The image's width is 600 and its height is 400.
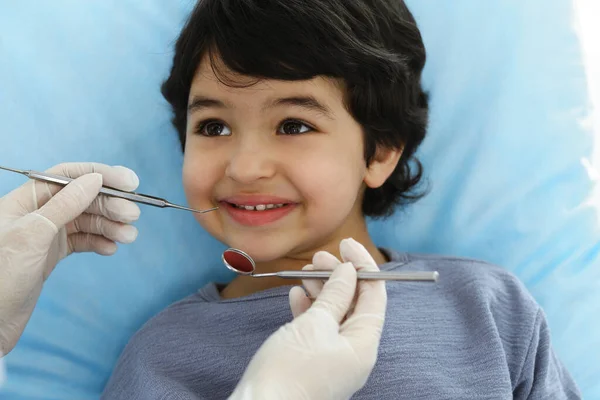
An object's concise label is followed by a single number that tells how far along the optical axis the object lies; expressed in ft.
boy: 1.41
